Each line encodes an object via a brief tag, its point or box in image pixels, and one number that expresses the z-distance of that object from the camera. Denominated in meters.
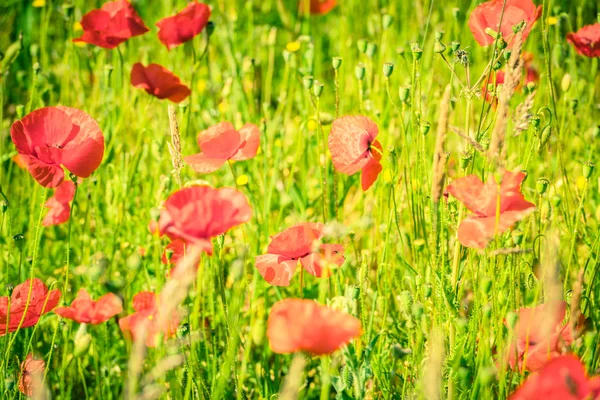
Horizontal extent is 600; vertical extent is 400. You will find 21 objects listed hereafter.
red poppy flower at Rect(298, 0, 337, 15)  2.92
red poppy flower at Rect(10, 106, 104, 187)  2.17
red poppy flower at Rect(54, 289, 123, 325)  2.19
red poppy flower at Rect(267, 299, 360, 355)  2.00
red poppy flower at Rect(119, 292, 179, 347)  2.21
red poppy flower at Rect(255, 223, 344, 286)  2.16
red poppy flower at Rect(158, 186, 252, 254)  2.05
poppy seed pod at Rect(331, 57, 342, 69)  2.28
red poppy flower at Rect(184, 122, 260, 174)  2.23
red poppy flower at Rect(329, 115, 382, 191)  2.22
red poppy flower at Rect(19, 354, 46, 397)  2.17
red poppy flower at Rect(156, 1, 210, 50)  2.43
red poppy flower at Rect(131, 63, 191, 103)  2.40
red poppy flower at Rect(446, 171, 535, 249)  2.10
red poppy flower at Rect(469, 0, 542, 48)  2.27
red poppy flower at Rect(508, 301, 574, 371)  2.11
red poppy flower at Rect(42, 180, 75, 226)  2.34
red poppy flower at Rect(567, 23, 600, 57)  2.37
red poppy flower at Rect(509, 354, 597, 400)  1.98
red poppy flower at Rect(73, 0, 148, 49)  2.40
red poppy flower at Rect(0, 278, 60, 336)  2.17
